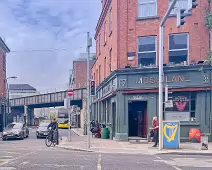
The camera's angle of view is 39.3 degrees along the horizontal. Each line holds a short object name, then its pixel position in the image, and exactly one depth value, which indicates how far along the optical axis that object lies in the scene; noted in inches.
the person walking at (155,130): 664.4
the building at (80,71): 2628.0
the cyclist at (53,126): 742.5
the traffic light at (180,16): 485.4
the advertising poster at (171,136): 628.1
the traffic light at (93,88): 695.7
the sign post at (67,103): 834.2
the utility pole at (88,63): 689.6
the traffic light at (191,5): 432.0
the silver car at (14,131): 957.8
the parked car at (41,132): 1028.2
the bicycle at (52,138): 733.3
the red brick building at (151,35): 786.8
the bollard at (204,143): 609.5
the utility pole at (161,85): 613.9
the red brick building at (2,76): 1633.9
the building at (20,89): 4248.5
